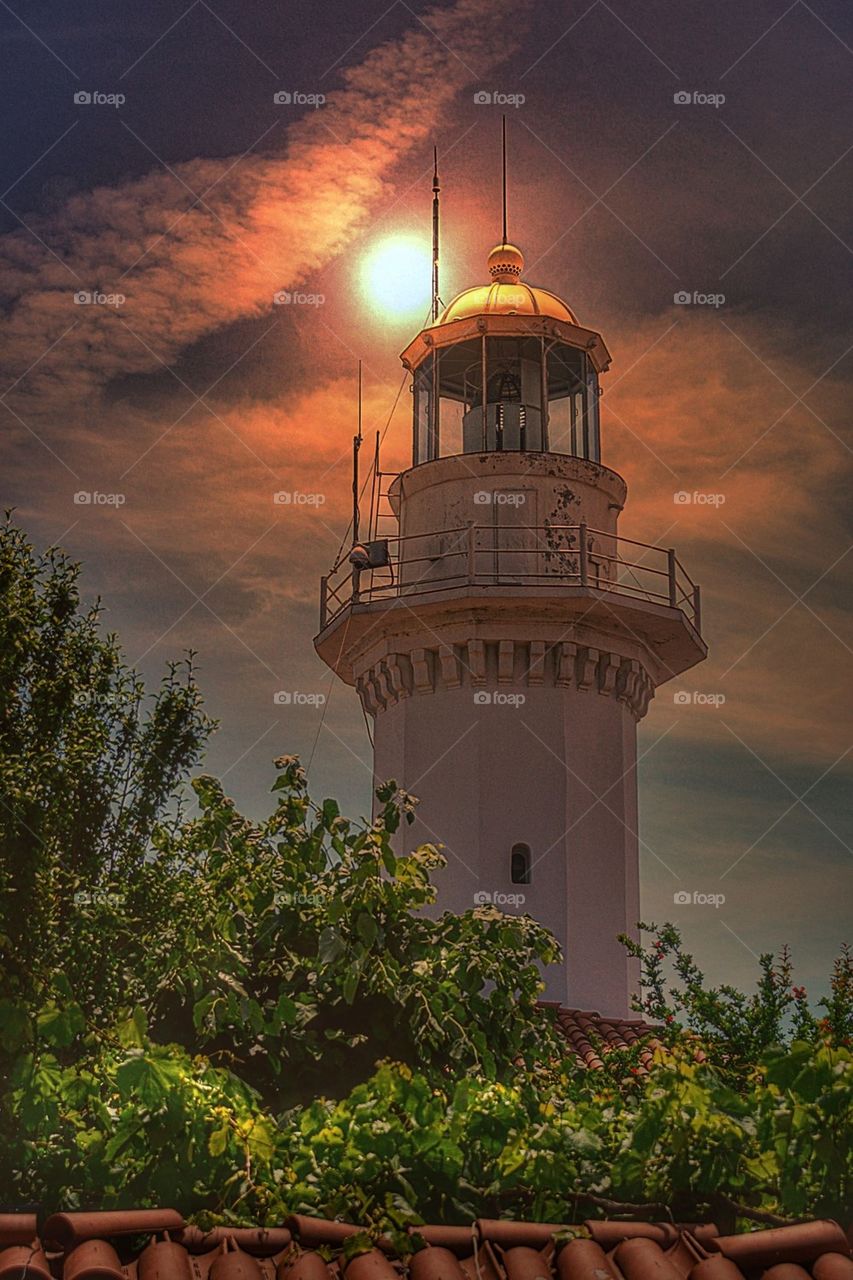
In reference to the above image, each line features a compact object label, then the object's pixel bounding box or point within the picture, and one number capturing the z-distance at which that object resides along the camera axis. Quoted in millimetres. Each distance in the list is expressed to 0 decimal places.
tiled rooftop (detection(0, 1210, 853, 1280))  7195
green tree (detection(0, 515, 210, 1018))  10789
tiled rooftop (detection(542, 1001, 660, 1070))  18734
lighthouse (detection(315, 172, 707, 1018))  24594
